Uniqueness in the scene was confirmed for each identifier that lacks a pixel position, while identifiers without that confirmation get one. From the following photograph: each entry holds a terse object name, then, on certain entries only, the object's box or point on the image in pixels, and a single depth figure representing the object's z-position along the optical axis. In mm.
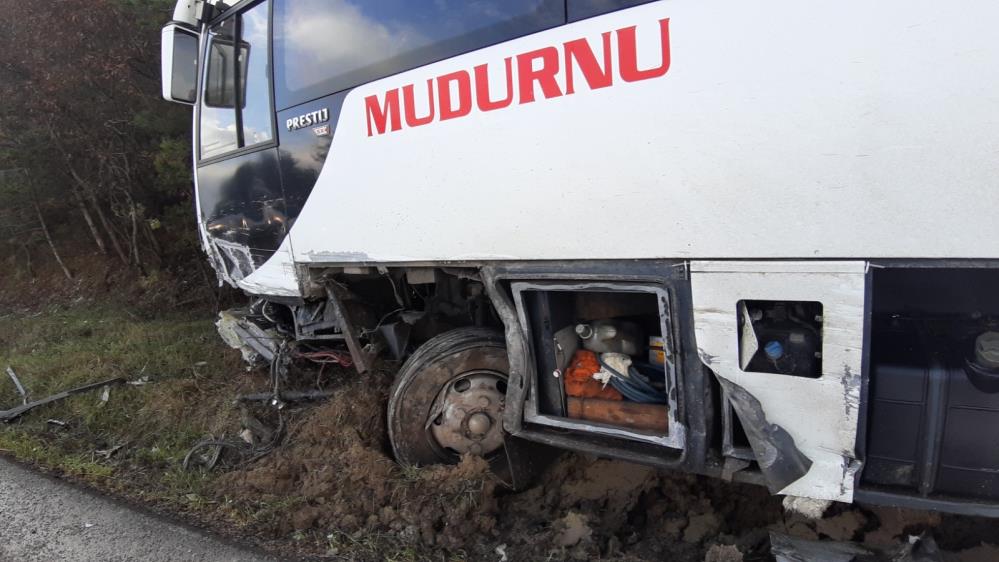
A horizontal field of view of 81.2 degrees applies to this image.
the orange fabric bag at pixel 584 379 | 2518
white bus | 1623
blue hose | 2408
